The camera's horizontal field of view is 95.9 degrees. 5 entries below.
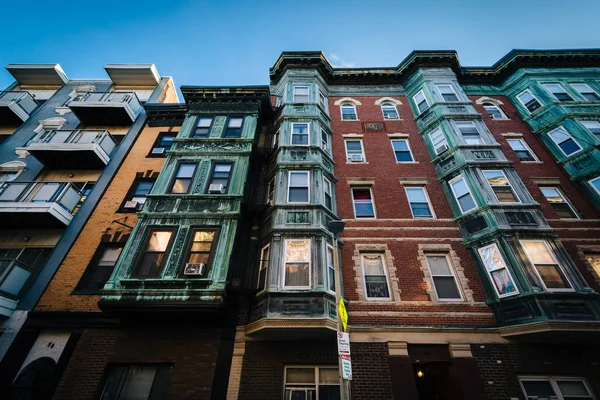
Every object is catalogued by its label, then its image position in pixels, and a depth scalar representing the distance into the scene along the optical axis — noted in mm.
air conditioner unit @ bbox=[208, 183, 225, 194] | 11953
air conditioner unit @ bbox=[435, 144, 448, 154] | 14438
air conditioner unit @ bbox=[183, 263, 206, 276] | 9477
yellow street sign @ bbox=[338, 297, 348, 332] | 6199
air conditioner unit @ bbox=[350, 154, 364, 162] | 14961
